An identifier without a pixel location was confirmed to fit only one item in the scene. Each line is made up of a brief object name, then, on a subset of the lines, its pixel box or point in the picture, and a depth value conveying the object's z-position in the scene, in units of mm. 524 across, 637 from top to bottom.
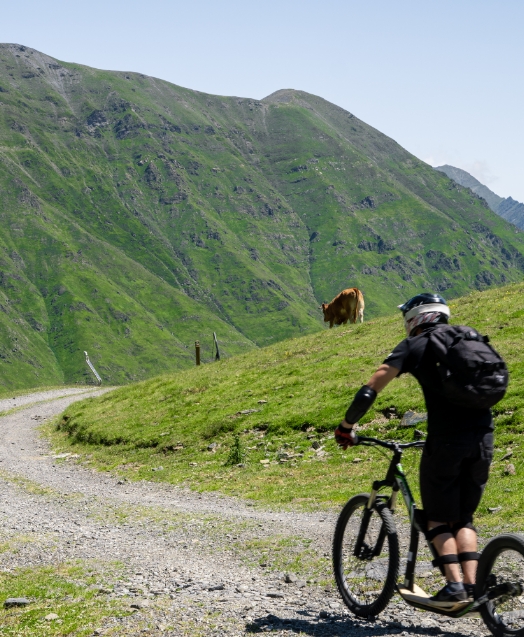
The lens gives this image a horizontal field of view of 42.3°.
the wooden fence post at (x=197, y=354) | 47475
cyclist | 7441
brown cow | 46812
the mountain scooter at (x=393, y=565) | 7219
